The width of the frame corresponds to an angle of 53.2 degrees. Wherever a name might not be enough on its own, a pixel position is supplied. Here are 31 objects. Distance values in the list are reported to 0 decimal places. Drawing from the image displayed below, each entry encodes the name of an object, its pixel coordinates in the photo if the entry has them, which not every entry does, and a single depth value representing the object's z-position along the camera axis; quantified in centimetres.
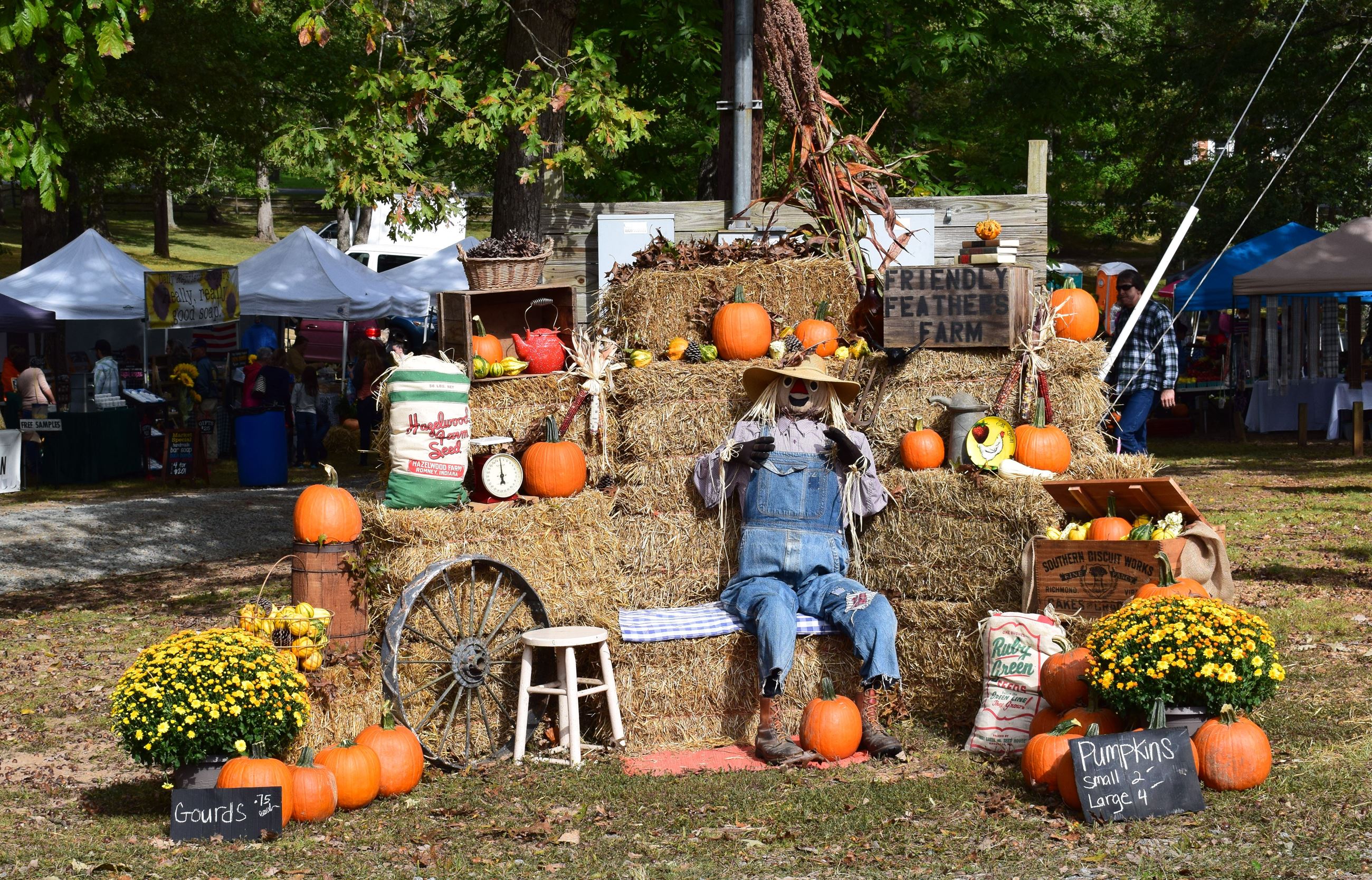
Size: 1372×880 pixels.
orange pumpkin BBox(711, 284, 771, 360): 777
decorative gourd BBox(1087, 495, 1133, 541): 652
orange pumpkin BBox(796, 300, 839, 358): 774
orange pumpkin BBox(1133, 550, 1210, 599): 608
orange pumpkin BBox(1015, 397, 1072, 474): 707
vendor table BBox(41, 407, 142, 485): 1734
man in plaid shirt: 953
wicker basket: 793
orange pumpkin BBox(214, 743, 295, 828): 537
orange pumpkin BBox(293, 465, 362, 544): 641
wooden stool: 643
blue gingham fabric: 673
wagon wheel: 650
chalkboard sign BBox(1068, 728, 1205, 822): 520
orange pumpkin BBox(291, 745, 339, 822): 548
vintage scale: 712
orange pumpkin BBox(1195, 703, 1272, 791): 535
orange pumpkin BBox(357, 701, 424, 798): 591
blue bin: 1670
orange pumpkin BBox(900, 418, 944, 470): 718
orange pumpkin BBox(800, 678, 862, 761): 635
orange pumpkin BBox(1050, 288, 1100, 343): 785
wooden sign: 739
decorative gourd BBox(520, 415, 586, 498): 716
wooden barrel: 638
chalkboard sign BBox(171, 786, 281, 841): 525
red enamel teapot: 779
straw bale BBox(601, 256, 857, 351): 806
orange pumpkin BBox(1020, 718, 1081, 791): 557
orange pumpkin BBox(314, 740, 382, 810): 568
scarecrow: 660
